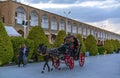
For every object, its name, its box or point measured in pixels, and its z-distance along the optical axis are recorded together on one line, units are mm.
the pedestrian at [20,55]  13340
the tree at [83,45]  24672
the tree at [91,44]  28271
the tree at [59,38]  20406
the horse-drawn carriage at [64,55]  11154
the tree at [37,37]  17033
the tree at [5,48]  13642
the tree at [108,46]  37496
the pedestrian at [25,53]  13463
